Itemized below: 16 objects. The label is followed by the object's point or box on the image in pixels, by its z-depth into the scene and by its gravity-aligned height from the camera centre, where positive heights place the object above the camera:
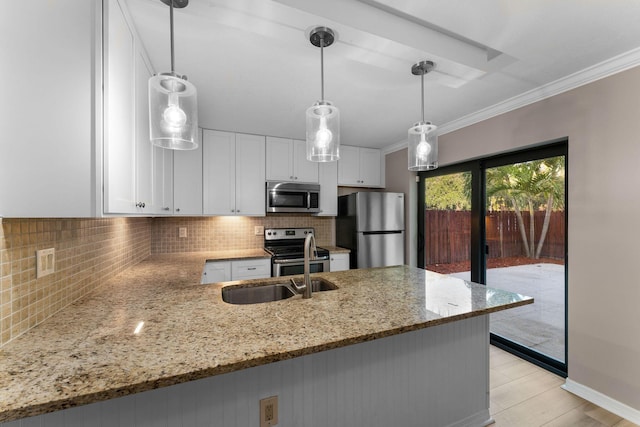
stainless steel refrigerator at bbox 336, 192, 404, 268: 3.56 -0.20
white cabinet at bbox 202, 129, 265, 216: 3.25 +0.51
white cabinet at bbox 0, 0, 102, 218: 0.75 +0.34
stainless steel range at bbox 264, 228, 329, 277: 3.21 -0.49
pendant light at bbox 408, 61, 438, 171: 1.79 +0.48
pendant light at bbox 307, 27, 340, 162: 1.46 +0.50
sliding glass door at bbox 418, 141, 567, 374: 2.35 -0.24
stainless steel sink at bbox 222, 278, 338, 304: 1.72 -0.52
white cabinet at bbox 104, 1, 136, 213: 1.09 +0.44
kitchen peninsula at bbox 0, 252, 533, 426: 0.79 -0.46
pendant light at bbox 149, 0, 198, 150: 1.14 +0.47
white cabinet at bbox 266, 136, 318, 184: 3.53 +0.70
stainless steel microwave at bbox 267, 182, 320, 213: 3.47 +0.22
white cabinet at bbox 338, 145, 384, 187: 3.96 +0.71
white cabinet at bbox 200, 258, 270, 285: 2.98 -0.64
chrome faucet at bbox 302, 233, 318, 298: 1.51 -0.35
